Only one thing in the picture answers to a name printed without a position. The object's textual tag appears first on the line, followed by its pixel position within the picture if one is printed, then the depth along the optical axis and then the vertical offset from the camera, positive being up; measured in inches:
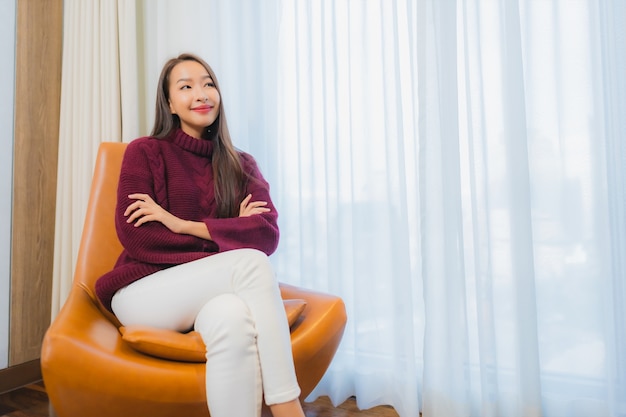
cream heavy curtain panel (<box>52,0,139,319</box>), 79.2 +21.9
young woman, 40.1 -3.3
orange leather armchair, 39.1 -13.2
